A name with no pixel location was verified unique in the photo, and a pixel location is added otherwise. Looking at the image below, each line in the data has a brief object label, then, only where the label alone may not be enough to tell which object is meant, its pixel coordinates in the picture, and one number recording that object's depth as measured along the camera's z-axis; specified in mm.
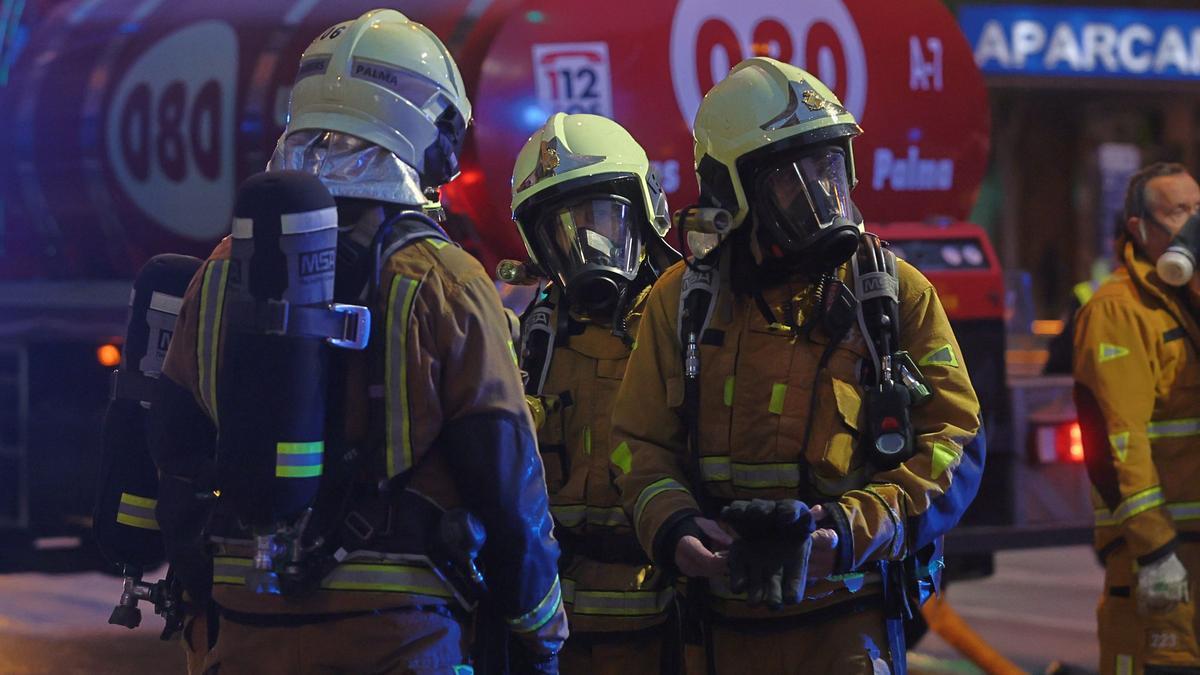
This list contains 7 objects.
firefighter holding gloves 6918
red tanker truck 13203
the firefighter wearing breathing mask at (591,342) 8617
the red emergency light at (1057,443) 14164
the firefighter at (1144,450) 9961
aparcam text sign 36500
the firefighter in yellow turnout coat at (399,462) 6023
